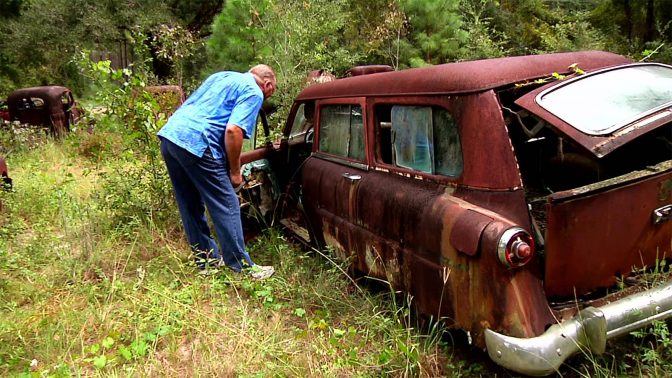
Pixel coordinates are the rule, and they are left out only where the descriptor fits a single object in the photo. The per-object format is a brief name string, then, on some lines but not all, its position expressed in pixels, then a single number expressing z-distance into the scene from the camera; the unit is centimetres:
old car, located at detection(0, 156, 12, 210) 656
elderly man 386
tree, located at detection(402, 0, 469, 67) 1057
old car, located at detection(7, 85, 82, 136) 1185
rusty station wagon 250
